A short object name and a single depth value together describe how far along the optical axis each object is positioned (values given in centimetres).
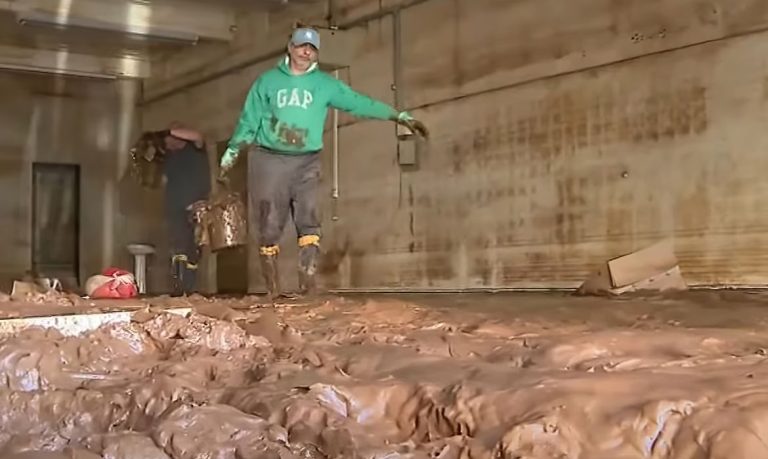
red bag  514
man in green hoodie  519
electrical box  656
